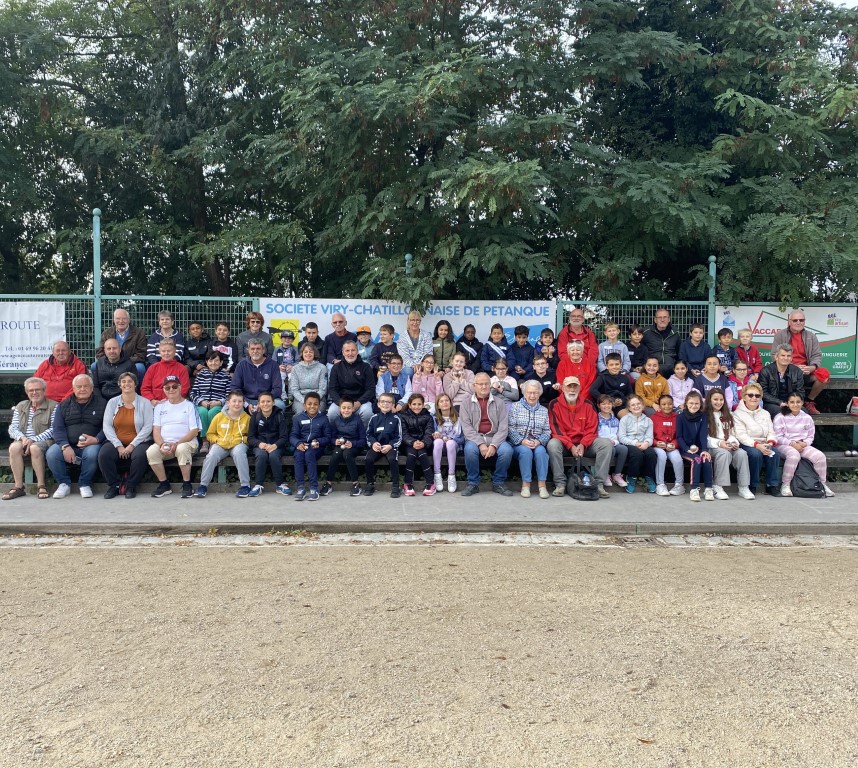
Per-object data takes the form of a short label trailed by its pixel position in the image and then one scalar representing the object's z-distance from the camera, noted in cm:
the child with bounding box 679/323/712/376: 1067
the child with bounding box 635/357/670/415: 1009
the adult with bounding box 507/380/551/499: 934
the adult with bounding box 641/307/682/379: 1073
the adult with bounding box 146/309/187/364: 1028
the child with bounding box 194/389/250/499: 918
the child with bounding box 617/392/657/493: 955
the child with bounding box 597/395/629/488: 960
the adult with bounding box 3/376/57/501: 906
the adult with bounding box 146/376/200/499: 911
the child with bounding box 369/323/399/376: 1046
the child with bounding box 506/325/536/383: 1045
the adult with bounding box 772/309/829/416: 1080
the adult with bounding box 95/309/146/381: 1024
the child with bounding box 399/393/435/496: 936
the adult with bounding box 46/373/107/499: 905
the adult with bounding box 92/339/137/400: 966
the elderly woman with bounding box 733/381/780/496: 952
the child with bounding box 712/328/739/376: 1062
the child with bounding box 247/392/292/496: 920
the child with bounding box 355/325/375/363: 1082
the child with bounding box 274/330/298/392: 1055
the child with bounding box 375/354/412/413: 1002
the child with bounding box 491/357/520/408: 992
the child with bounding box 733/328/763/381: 1096
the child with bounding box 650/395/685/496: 951
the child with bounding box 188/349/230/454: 989
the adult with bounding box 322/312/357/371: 1053
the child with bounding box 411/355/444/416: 993
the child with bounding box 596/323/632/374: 1066
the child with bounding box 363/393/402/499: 927
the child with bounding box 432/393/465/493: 946
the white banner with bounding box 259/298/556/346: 1117
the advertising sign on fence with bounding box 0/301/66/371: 1080
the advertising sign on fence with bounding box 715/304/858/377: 1128
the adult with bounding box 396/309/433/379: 1062
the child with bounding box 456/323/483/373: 1083
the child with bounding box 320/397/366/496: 925
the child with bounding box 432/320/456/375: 1072
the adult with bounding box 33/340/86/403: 966
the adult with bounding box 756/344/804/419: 1026
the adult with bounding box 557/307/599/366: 1054
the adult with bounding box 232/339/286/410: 988
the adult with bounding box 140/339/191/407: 979
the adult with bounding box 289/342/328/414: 995
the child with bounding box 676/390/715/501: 933
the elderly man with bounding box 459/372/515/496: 937
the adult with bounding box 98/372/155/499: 906
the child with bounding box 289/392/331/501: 916
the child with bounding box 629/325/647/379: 1079
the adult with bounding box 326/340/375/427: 996
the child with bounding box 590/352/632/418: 1007
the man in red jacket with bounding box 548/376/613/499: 941
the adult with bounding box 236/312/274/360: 1052
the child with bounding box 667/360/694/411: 1011
